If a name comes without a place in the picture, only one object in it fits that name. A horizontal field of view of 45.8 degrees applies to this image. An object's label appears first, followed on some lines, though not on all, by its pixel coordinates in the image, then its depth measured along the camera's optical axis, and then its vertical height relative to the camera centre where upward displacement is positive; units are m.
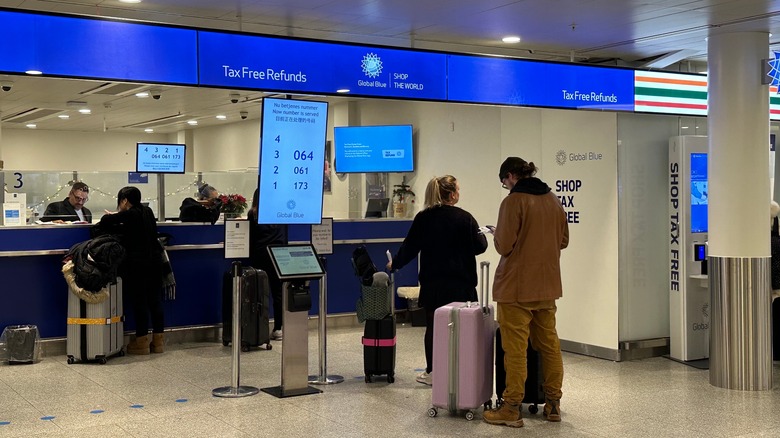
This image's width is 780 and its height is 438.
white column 6.62 +0.14
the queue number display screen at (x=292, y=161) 5.93 +0.43
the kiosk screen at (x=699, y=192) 7.74 +0.27
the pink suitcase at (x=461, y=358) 5.57 -0.80
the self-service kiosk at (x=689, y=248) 7.73 -0.19
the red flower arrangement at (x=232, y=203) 9.33 +0.24
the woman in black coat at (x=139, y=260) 7.84 -0.29
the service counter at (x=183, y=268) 7.79 -0.38
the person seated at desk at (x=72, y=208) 9.73 +0.20
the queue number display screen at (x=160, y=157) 13.45 +1.03
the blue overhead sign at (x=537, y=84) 6.17 +0.99
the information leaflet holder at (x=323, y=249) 6.68 -0.17
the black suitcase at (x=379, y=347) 6.65 -0.88
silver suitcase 7.49 -0.84
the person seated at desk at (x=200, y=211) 8.74 +0.15
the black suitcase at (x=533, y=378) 5.74 -0.95
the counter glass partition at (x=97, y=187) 12.04 +0.54
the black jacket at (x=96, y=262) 7.42 -0.28
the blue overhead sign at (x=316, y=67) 5.30 +0.97
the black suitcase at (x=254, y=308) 7.85 -0.71
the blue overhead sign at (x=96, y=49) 4.74 +0.95
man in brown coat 5.41 -0.32
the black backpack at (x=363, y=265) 6.70 -0.29
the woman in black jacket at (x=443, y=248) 6.25 -0.15
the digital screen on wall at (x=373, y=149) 11.82 +1.00
